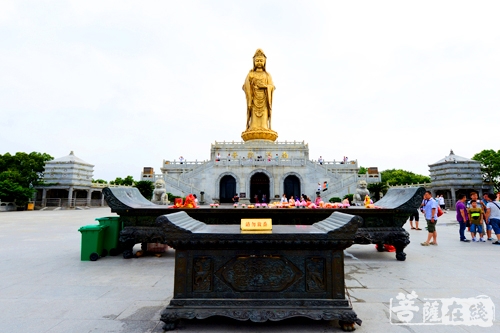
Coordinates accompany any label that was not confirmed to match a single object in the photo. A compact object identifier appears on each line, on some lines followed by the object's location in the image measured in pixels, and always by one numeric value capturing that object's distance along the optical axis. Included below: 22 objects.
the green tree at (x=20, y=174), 25.75
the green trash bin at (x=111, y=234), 6.52
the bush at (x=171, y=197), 23.05
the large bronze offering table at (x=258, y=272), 2.77
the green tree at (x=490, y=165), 31.38
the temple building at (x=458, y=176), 29.70
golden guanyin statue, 32.66
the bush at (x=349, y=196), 21.75
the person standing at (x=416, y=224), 11.75
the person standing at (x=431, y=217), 7.60
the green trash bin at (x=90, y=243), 5.86
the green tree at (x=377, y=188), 23.06
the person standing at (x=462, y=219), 8.73
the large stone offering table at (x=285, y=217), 6.01
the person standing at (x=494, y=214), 8.40
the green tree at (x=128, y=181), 42.34
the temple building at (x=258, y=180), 25.02
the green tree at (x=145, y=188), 22.70
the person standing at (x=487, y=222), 8.92
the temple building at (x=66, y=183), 30.56
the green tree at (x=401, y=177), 51.50
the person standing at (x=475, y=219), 8.77
